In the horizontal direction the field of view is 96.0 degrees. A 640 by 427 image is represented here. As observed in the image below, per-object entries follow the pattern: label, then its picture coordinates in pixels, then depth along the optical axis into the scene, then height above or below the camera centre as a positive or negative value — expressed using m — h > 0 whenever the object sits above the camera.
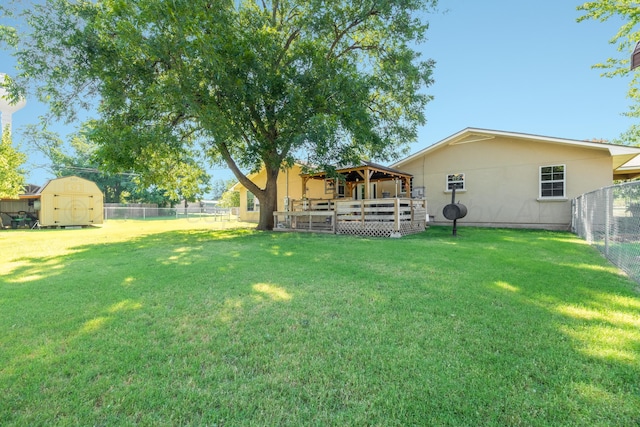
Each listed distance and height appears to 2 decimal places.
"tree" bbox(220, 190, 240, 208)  34.97 +1.60
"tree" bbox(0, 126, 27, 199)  11.89 +1.98
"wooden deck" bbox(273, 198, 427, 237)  10.46 -0.23
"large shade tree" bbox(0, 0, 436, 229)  8.88 +4.80
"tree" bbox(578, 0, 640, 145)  10.55 +7.26
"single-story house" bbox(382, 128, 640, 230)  11.65 +1.73
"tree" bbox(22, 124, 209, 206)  33.62 +5.59
